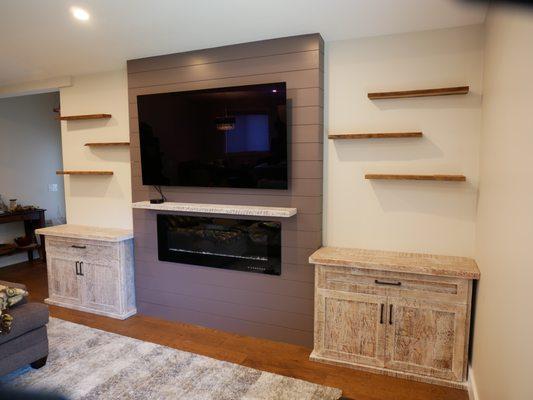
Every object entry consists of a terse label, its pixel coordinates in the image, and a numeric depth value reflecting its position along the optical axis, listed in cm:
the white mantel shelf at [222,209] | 289
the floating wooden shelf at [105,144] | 377
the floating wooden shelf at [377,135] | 265
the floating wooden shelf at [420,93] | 251
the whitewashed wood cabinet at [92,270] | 361
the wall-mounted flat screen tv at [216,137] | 293
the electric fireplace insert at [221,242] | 315
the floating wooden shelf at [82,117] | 386
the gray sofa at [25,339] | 246
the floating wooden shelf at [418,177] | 254
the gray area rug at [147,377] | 243
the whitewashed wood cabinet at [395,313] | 245
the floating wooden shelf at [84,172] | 393
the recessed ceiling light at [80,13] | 243
